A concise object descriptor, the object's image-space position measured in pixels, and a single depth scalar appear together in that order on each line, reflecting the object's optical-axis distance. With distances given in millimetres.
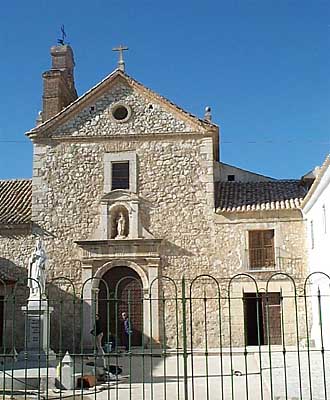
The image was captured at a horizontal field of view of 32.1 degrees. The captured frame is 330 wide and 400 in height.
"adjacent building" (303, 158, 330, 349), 15688
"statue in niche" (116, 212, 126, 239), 19281
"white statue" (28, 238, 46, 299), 14953
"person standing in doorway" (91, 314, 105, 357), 15122
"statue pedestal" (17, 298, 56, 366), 14273
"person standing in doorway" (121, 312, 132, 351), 18053
